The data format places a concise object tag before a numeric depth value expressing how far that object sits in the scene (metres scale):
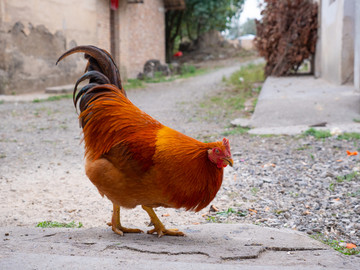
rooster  2.85
